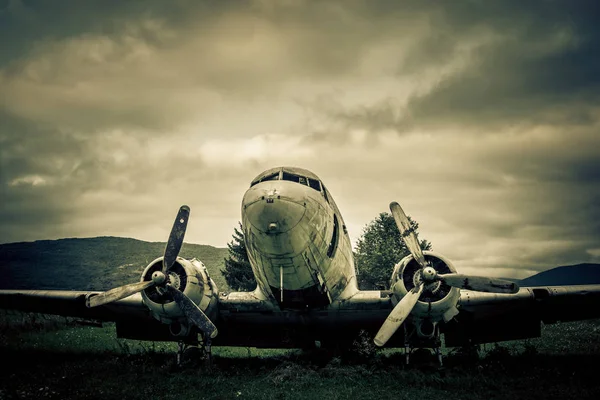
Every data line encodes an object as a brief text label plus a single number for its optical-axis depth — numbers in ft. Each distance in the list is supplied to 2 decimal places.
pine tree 104.42
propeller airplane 28.50
